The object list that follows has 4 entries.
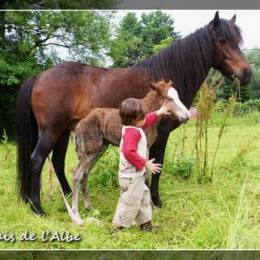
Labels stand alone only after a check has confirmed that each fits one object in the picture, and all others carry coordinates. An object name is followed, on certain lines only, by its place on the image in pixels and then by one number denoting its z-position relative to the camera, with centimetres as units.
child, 365
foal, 409
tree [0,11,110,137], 608
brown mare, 465
